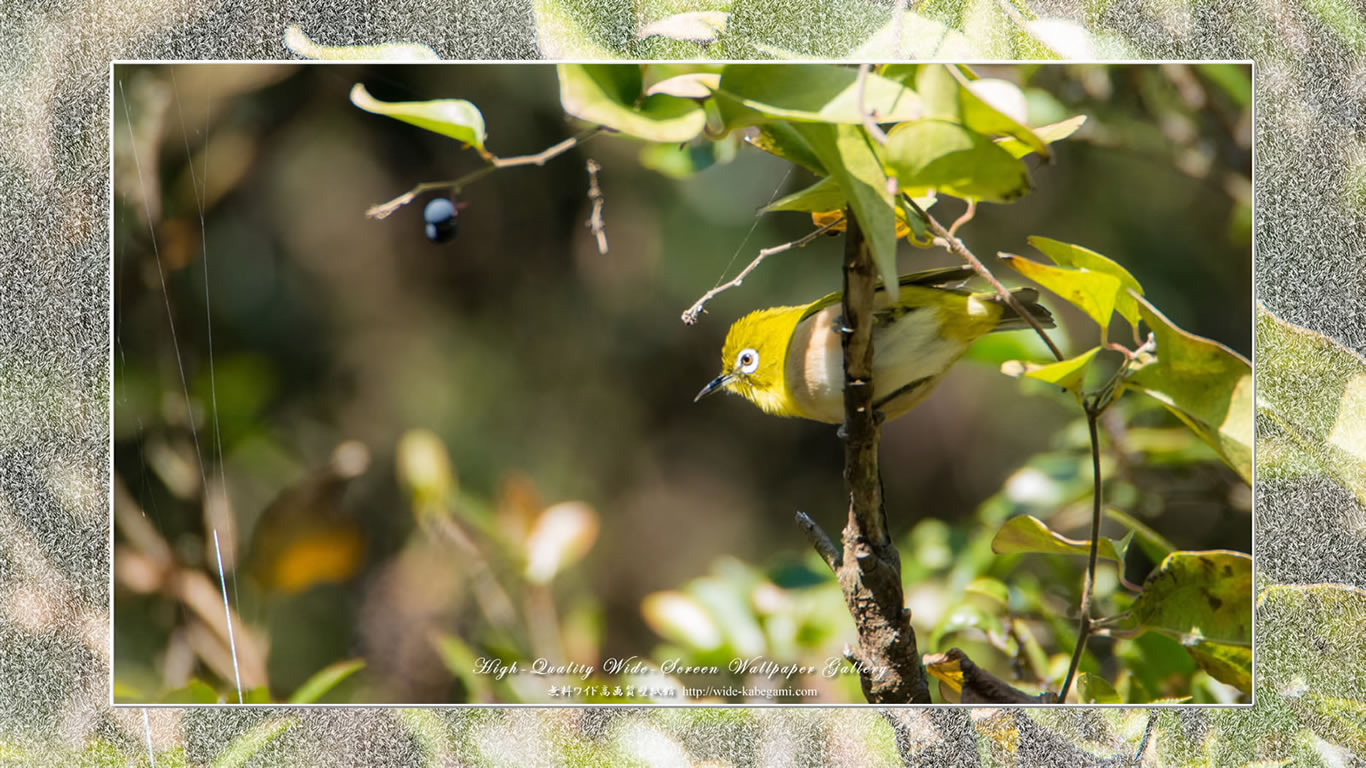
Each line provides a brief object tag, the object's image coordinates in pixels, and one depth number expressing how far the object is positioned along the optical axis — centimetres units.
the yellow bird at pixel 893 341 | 296
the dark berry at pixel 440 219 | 299
